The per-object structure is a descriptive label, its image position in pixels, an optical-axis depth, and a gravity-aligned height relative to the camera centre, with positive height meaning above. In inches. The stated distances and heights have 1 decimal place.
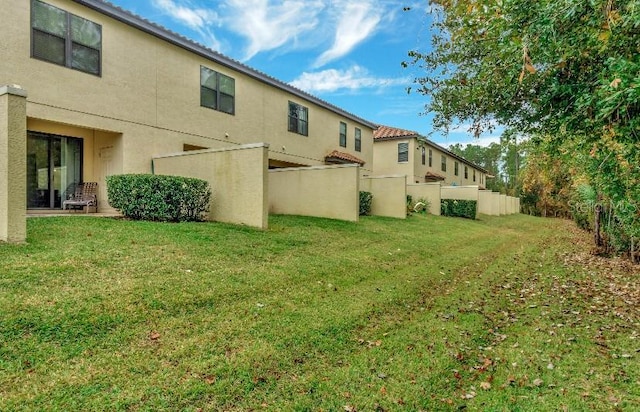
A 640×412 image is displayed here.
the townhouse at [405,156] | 1198.3 +143.3
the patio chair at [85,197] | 481.1 -2.6
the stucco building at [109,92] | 406.3 +134.3
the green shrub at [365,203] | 751.1 -7.5
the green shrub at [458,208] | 1039.6 -19.9
